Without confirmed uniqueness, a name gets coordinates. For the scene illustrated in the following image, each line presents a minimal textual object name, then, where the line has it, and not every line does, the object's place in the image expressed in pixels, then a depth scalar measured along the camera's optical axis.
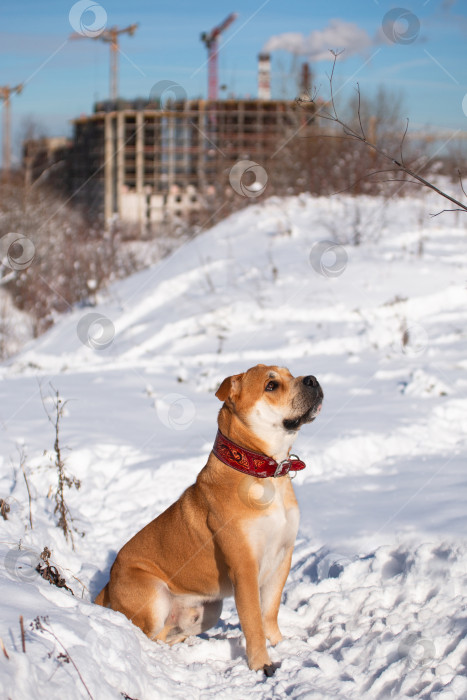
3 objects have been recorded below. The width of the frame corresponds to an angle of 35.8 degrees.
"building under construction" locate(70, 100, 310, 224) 49.53
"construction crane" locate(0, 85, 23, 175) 47.53
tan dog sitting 3.50
